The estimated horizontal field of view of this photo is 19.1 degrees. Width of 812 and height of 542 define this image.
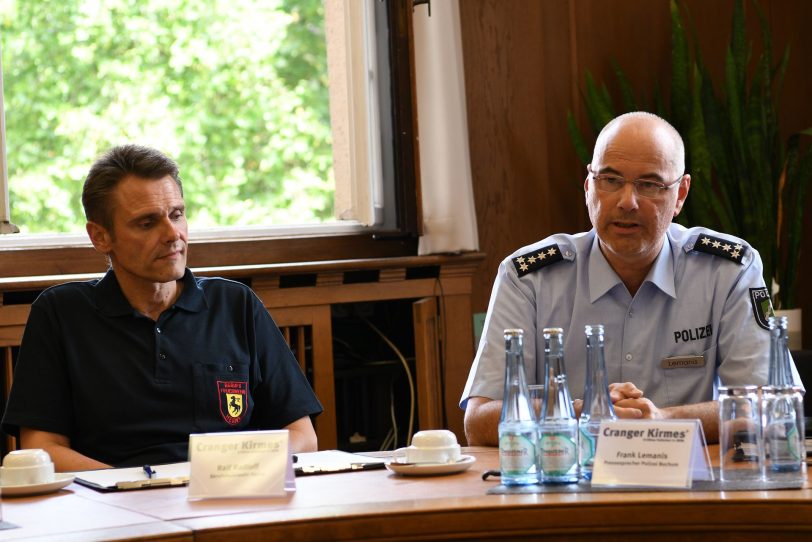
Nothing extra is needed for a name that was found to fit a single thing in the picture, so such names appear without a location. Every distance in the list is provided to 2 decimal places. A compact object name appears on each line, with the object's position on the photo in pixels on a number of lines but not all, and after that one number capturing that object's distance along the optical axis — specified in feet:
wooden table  10.24
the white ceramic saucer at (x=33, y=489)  11.16
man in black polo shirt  12.90
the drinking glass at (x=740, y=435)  10.56
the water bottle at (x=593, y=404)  10.84
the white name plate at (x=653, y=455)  10.58
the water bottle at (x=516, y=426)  10.76
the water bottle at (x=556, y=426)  10.73
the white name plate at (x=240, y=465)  10.77
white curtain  16.62
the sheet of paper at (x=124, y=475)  11.36
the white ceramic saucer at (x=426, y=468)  11.20
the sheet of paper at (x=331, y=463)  11.49
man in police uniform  12.94
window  27.67
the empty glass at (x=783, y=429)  10.60
